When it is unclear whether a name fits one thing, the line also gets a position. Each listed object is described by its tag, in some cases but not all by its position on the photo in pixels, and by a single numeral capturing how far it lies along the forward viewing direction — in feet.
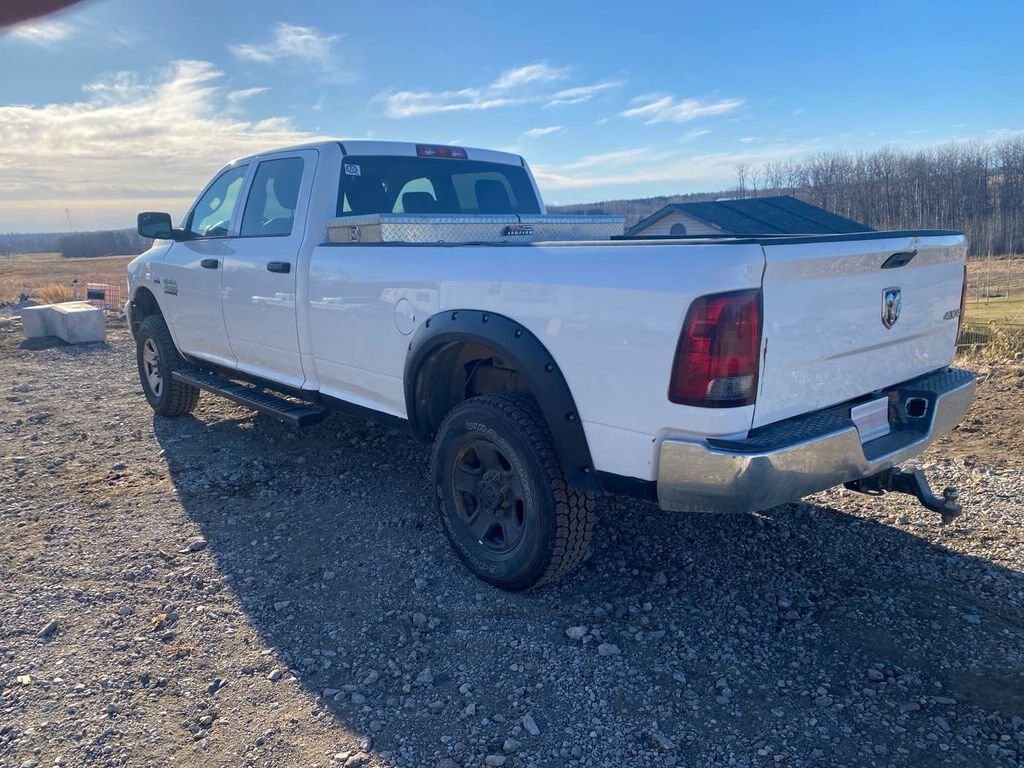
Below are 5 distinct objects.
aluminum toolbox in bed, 13.64
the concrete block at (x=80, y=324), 37.93
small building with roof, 112.47
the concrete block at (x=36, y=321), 39.52
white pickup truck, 8.79
